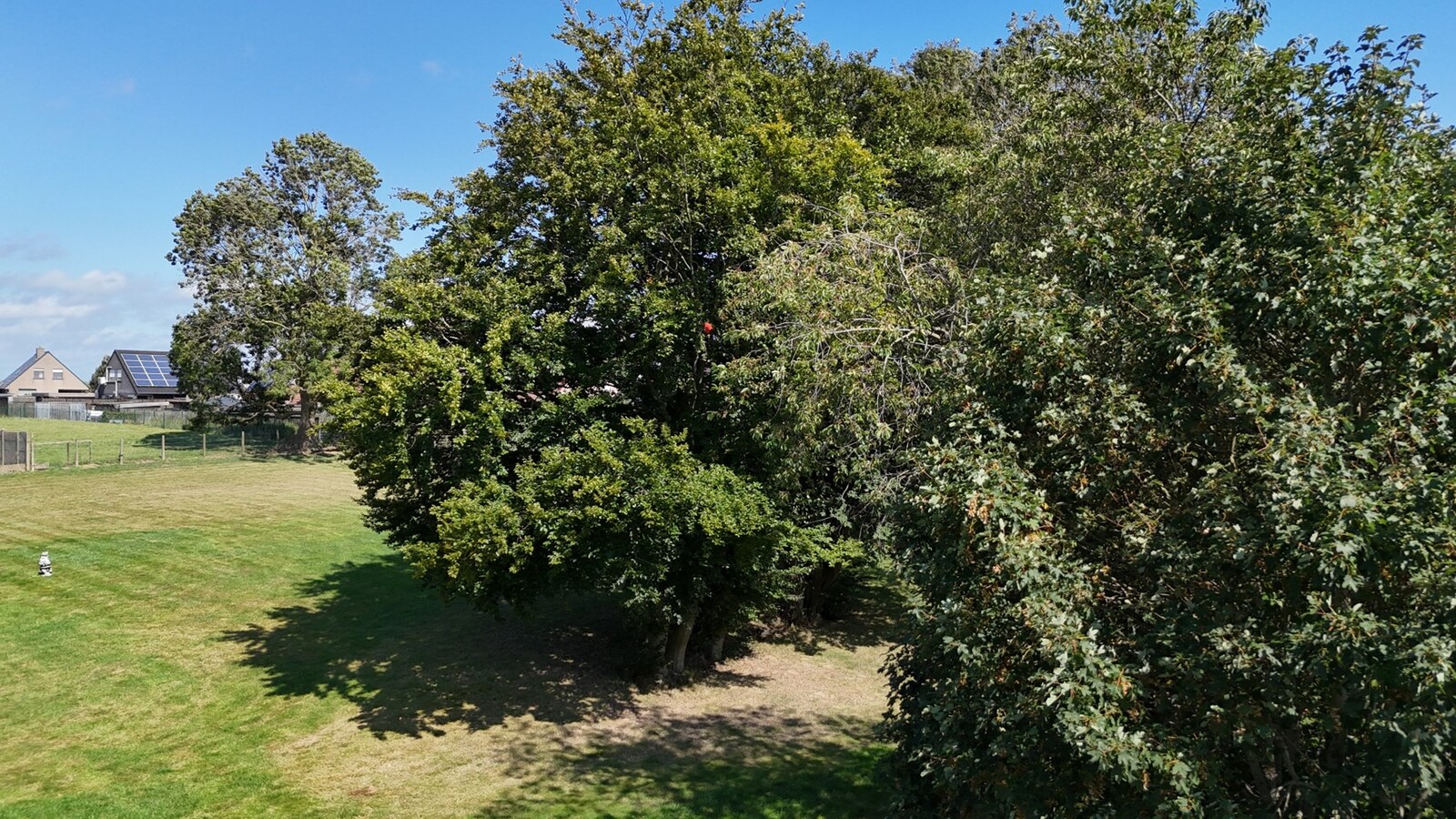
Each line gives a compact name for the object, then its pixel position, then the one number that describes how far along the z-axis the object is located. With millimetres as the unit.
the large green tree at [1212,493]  4535
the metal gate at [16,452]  31547
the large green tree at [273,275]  40062
